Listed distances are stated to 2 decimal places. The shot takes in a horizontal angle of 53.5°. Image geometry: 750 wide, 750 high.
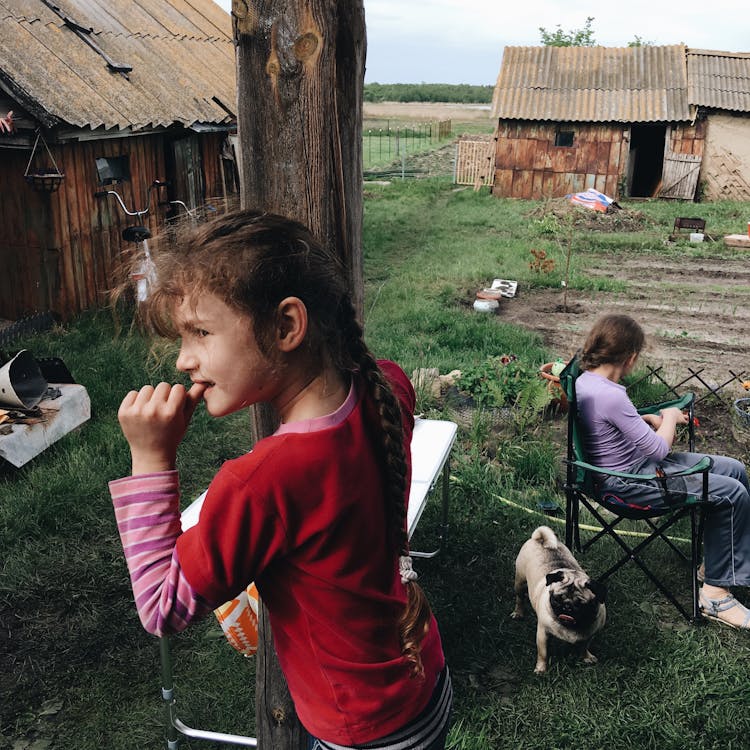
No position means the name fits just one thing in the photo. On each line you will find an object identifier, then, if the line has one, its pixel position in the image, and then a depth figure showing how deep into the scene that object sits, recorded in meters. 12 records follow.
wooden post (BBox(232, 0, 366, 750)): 1.84
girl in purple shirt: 3.82
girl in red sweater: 1.27
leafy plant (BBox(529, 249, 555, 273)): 12.03
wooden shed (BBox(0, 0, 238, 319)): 8.15
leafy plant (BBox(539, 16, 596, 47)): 43.16
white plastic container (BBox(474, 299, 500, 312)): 9.92
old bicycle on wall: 9.32
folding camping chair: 3.73
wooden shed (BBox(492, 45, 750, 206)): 20.00
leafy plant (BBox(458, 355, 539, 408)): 6.51
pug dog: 3.32
